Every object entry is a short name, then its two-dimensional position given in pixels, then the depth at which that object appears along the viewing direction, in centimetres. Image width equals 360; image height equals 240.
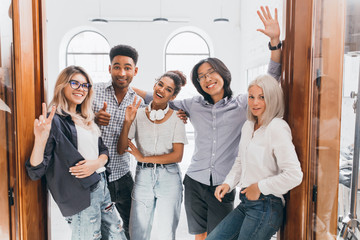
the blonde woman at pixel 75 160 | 140
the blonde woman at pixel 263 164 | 132
